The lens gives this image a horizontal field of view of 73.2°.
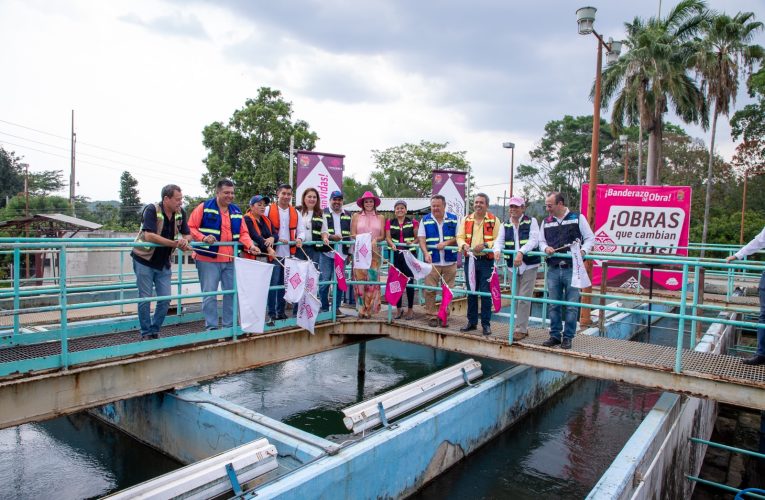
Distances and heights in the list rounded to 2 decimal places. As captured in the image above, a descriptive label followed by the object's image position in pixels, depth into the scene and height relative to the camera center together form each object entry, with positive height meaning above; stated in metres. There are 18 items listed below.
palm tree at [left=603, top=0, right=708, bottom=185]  23.80 +8.04
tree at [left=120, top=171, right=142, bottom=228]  49.72 +3.07
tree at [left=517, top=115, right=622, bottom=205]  49.00 +8.59
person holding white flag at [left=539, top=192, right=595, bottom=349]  5.97 -0.09
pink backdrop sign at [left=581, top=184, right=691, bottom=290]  10.26 +0.45
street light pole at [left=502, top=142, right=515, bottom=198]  22.09 +3.97
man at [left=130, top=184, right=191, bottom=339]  5.25 -0.27
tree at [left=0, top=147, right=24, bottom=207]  45.28 +3.89
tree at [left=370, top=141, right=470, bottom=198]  39.56 +5.61
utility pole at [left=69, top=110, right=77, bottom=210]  29.12 +2.33
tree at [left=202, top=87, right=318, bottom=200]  27.28 +4.79
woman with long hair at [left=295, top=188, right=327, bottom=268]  7.13 +0.14
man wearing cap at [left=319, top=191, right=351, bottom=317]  7.22 -0.04
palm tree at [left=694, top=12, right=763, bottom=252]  24.22 +9.27
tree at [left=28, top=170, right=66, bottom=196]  50.49 +3.86
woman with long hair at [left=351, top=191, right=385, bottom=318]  7.39 -0.04
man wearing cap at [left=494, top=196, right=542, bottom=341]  6.28 -0.12
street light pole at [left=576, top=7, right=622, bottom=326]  10.07 +1.98
